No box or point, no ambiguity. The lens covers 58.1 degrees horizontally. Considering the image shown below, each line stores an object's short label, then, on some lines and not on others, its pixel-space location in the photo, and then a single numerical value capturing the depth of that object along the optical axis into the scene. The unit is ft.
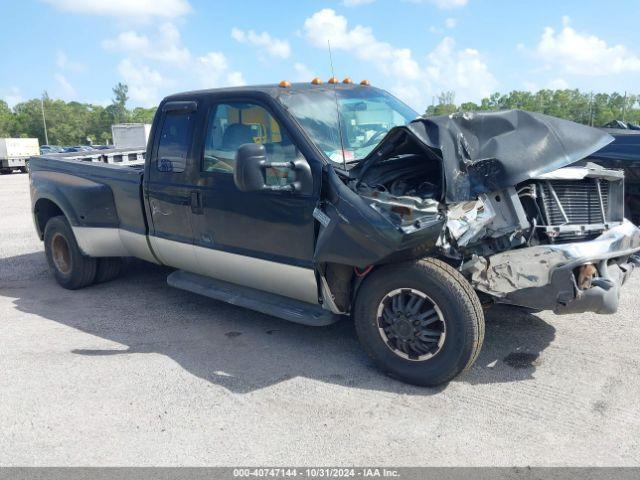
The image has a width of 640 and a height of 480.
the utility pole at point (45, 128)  285.97
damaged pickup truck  11.71
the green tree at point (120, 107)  353.59
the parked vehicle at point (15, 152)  114.42
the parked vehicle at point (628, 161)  18.74
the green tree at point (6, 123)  278.11
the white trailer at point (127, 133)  75.76
